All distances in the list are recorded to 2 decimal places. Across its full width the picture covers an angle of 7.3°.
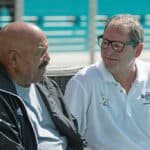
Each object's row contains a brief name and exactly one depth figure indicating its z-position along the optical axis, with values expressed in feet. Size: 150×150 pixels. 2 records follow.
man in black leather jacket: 19.30
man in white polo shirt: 22.54
